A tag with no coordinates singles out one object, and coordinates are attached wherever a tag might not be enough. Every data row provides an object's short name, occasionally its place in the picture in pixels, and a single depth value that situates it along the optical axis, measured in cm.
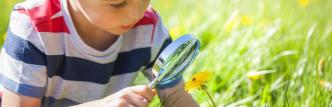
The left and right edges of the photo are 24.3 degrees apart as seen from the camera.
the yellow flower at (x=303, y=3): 343
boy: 198
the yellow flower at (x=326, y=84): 227
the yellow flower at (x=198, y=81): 192
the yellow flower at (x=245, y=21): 333
